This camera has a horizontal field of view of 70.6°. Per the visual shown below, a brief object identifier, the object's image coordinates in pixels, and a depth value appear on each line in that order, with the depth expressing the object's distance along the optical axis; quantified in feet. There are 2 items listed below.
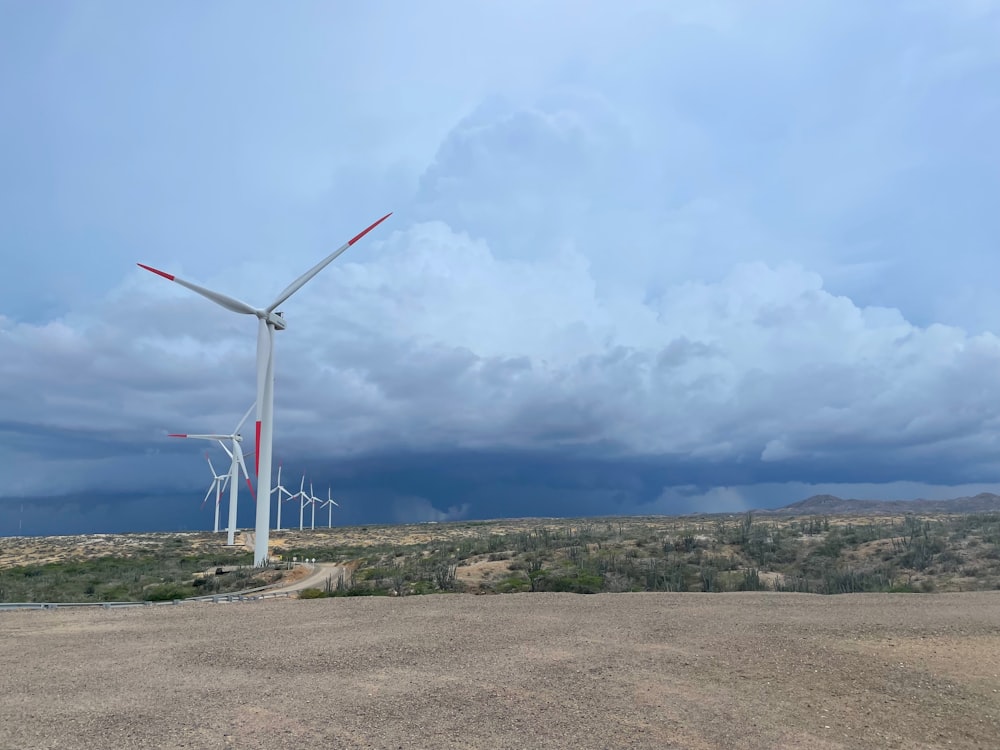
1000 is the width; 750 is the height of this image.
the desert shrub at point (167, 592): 97.66
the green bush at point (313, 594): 89.40
